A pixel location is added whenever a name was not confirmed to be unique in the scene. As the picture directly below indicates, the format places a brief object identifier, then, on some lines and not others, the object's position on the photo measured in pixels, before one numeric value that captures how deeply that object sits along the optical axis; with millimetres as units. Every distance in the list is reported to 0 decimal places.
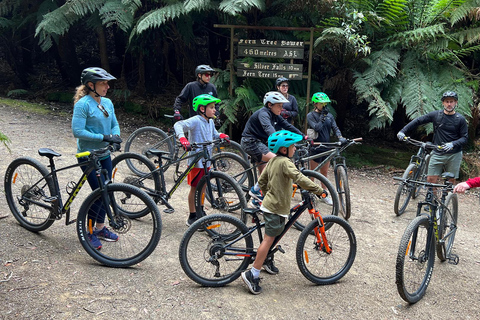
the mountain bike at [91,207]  4383
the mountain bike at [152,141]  7730
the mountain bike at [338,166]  6281
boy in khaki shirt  4129
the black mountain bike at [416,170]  6859
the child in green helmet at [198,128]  5418
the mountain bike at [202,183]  5309
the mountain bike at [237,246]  4199
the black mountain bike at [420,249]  4168
